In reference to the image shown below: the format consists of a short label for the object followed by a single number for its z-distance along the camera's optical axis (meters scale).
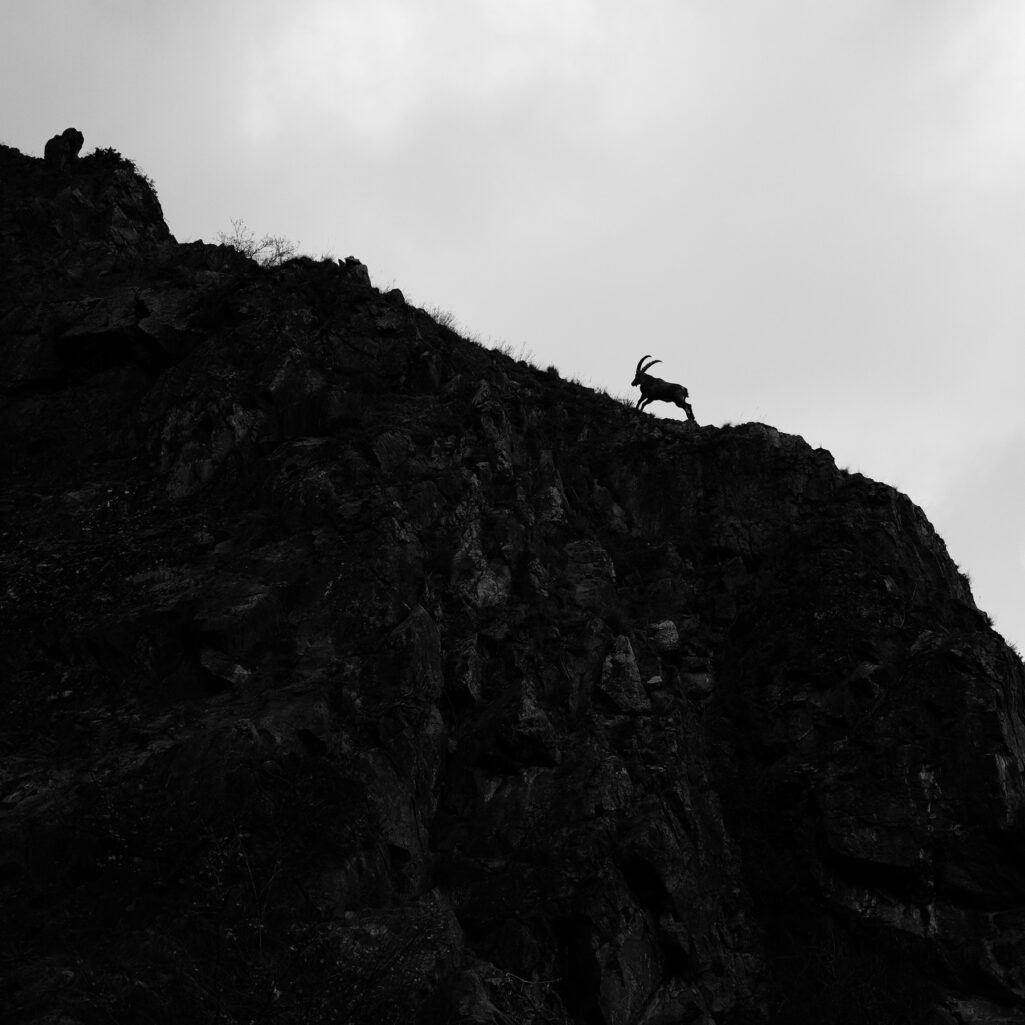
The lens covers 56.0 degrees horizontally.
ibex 31.48
